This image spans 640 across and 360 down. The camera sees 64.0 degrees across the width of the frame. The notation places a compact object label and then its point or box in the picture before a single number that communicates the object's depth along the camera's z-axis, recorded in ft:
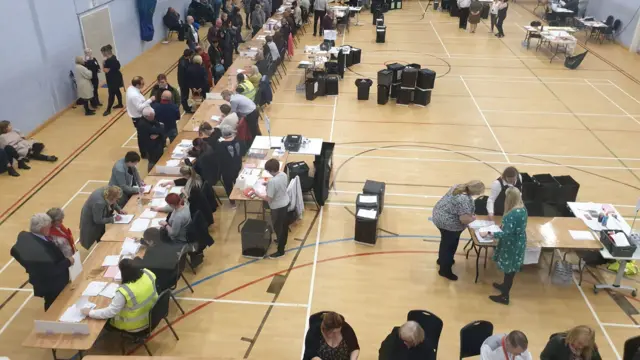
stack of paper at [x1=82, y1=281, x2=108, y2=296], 19.25
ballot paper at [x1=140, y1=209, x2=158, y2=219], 23.91
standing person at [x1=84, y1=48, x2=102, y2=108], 40.90
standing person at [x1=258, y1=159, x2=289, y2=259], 24.06
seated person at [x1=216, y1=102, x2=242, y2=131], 31.12
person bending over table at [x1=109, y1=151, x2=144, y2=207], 25.31
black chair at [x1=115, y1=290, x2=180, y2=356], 18.65
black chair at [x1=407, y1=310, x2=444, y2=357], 17.74
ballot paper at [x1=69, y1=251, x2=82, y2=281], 20.65
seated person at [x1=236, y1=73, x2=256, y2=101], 36.70
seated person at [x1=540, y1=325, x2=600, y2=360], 15.66
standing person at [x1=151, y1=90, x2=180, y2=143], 32.83
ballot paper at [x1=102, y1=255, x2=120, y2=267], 20.81
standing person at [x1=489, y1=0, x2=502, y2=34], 66.77
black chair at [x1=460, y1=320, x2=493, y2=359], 17.61
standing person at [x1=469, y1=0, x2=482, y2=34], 68.59
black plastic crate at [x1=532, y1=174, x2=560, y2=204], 27.02
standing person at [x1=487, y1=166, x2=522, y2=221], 22.91
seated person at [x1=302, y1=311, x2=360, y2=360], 16.03
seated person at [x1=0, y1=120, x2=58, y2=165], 32.73
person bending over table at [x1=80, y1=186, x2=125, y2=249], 22.76
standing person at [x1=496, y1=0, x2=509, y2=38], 65.82
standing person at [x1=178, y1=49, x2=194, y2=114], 40.50
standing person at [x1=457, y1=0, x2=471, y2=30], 70.03
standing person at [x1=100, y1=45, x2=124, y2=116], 39.86
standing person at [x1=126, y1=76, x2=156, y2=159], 33.16
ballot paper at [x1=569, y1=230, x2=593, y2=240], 23.31
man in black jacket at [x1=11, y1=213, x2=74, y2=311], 19.39
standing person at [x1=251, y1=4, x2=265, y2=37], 62.03
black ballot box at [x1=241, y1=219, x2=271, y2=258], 25.50
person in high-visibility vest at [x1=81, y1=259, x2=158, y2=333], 17.75
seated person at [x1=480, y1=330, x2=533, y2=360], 15.51
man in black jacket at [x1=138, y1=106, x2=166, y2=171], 30.97
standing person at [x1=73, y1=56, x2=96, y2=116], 40.45
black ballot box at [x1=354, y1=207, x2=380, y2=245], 26.27
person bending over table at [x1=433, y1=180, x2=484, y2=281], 21.26
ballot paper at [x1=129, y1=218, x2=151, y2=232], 23.00
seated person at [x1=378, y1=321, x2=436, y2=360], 15.69
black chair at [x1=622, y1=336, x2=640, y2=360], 17.30
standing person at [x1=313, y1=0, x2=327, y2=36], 66.69
